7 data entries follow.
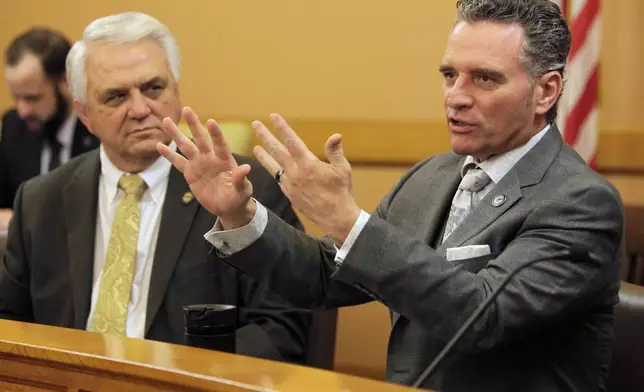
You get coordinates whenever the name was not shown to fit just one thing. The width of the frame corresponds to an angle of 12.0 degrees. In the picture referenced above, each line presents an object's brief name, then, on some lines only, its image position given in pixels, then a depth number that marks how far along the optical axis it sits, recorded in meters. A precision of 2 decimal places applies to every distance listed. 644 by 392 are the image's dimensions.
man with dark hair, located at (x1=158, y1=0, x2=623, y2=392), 4.35
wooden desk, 4.10
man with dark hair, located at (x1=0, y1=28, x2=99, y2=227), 6.22
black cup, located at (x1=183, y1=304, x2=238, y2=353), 4.55
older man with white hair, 5.01
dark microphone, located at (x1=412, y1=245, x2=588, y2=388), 4.13
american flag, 5.58
